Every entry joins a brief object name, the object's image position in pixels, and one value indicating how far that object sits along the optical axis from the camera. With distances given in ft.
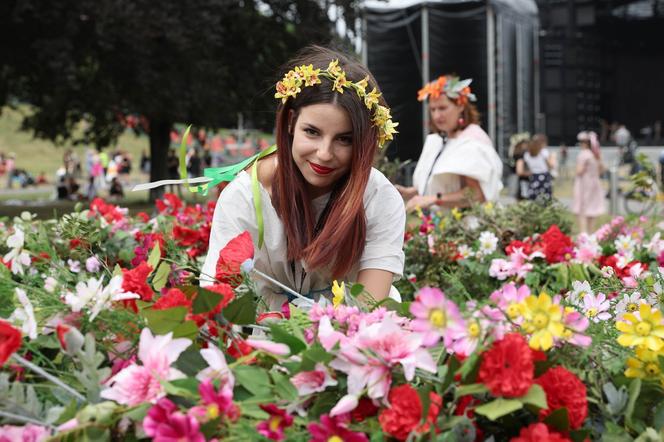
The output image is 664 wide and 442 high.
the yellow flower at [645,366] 4.76
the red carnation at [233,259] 6.39
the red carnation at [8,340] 4.37
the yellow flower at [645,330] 4.77
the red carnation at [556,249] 14.58
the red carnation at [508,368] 4.17
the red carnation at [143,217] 17.43
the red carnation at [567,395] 4.40
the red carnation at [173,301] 5.04
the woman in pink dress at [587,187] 43.68
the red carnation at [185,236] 14.35
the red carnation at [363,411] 4.51
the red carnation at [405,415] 4.23
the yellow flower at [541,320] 4.40
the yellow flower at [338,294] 5.58
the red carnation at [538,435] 4.20
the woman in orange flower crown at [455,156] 18.67
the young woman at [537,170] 45.47
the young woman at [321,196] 8.27
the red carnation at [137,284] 5.68
